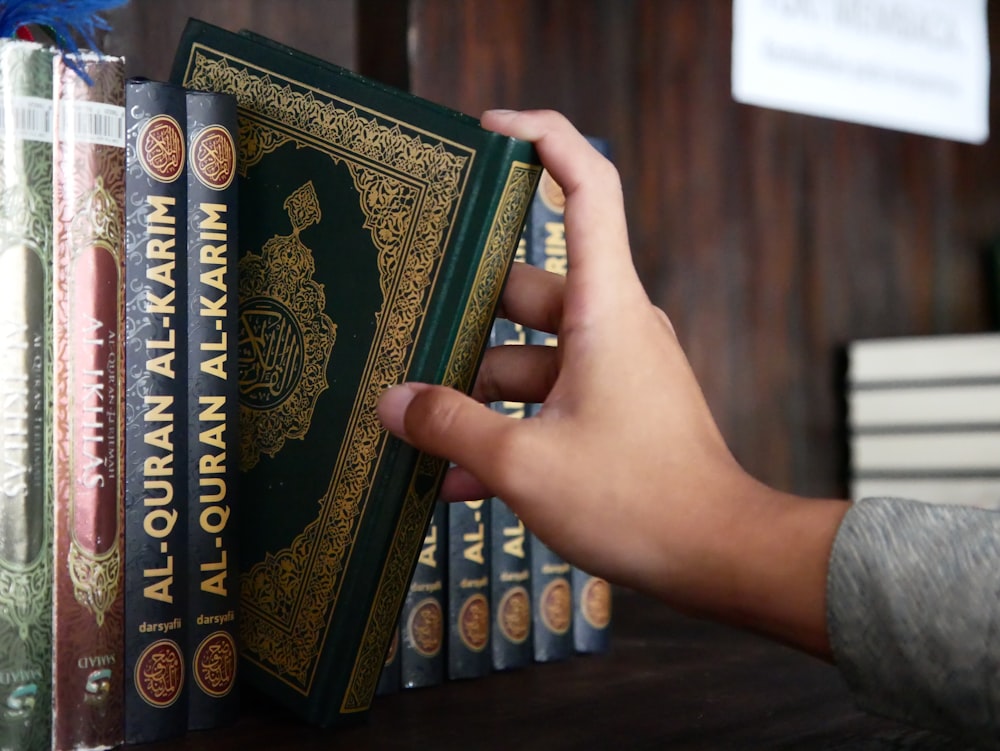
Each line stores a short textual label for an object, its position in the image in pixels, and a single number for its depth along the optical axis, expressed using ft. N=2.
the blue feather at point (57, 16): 1.89
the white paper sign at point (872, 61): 4.87
